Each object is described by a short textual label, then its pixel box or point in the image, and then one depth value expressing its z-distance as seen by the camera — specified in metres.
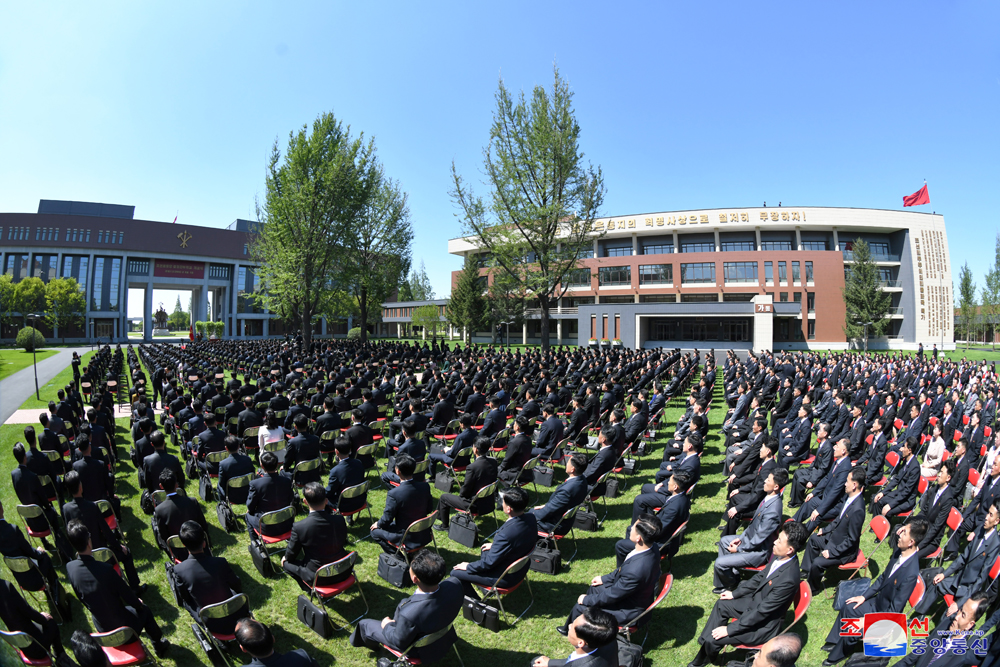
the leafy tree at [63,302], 54.69
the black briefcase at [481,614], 4.48
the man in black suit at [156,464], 6.37
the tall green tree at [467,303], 50.19
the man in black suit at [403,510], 5.19
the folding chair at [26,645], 3.14
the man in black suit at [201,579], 3.80
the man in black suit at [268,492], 5.44
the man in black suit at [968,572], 4.19
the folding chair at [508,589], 4.32
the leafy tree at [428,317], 53.28
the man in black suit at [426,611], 3.38
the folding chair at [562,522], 5.44
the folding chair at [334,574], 4.19
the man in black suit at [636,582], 3.94
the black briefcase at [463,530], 6.18
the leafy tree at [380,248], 34.97
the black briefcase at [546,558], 5.55
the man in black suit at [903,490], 6.23
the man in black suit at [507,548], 4.48
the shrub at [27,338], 42.50
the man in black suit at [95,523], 4.78
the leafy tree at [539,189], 27.36
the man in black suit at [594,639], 2.79
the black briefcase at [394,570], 5.18
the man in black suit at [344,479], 6.02
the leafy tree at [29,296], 52.72
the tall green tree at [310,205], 28.55
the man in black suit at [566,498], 5.45
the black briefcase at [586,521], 6.67
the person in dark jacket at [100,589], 3.65
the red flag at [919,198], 47.44
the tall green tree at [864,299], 44.75
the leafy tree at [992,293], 47.12
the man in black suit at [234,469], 6.37
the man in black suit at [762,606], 3.73
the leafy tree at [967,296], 52.28
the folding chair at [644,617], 3.90
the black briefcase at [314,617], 4.37
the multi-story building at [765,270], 47.53
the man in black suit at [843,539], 4.92
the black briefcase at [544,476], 8.32
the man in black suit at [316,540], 4.42
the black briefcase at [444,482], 7.89
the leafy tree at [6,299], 52.58
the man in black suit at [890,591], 3.98
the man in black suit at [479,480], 6.14
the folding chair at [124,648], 3.45
